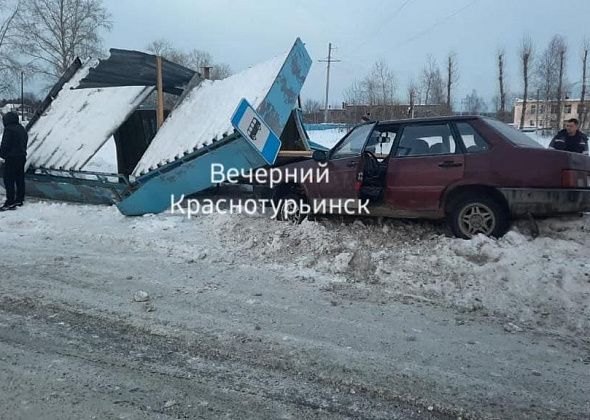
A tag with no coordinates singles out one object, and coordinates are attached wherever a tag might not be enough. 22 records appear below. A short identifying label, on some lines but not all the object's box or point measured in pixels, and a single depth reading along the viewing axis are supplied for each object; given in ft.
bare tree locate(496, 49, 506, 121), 169.23
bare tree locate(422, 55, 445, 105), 151.02
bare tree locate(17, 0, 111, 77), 145.79
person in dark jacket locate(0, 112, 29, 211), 28.81
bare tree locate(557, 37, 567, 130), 162.07
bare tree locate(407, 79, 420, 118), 122.26
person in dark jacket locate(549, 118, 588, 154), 24.36
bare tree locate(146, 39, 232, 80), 197.67
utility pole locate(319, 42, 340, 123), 180.82
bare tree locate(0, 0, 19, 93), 121.80
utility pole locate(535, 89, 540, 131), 171.12
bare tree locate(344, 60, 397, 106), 123.75
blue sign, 21.68
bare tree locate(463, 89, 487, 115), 238.89
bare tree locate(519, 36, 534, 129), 166.61
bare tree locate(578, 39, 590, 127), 160.71
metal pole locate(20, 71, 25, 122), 127.79
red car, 18.28
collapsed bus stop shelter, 24.49
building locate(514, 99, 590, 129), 175.09
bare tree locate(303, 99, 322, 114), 233.33
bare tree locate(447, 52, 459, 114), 156.02
